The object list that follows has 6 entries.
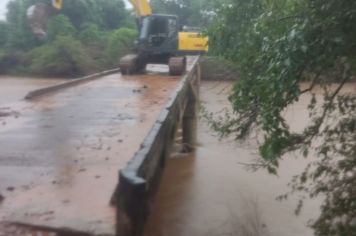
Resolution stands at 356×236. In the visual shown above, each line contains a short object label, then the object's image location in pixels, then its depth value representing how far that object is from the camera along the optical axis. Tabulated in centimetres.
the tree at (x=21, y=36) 3959
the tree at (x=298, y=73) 365
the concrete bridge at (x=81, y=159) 372
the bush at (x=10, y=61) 3700
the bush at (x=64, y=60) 3356
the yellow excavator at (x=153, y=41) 1773
